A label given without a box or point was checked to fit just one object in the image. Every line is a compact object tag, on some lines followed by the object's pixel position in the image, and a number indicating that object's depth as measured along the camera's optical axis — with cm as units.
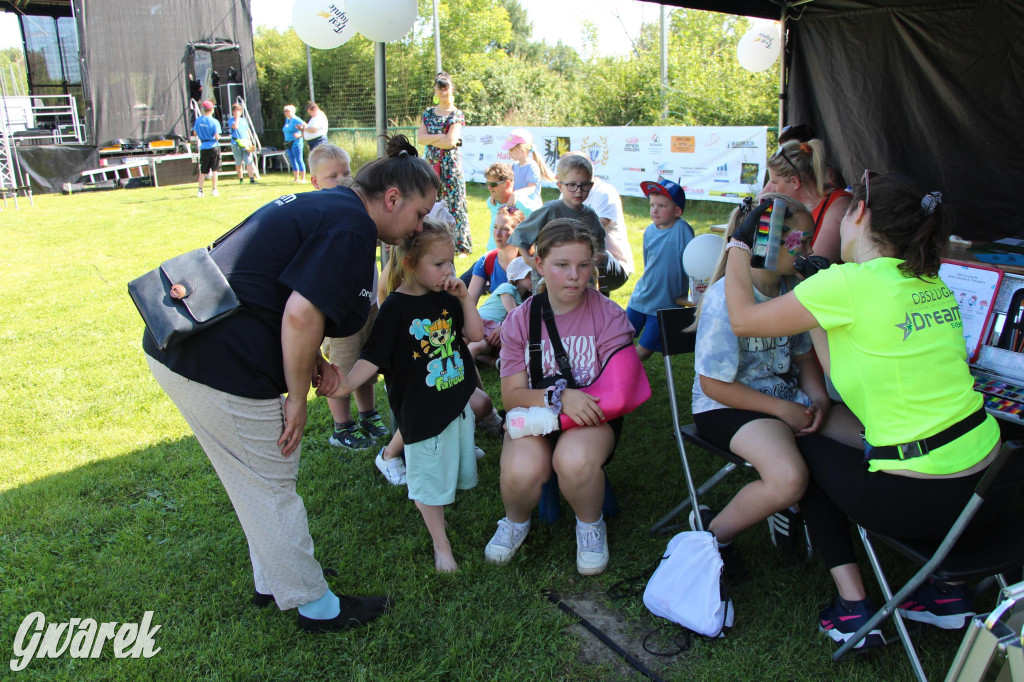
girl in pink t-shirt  266
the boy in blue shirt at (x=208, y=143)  1448
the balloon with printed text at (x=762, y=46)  743
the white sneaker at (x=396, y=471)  346
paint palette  218
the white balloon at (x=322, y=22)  540
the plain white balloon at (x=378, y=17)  402
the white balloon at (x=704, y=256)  312
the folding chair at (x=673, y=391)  263
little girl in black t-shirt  272
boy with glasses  395
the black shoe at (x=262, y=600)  256
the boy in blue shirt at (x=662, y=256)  419
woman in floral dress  664
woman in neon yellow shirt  199
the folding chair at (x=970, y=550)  177
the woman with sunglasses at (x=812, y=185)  358
